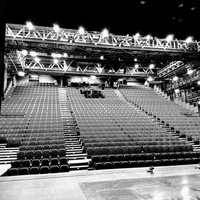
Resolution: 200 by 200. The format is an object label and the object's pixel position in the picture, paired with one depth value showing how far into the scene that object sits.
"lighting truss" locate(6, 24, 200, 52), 10.99
